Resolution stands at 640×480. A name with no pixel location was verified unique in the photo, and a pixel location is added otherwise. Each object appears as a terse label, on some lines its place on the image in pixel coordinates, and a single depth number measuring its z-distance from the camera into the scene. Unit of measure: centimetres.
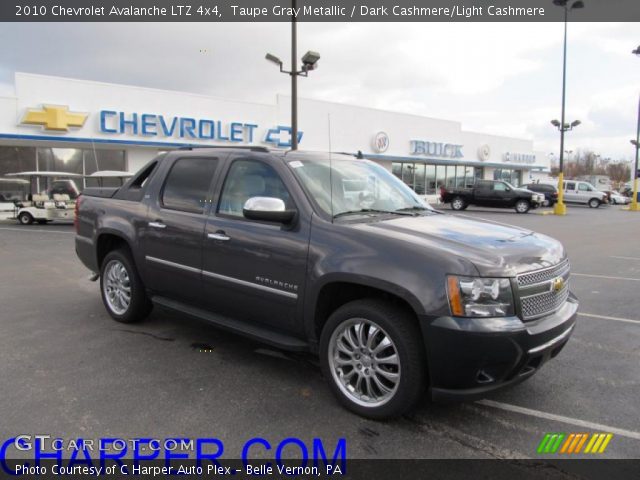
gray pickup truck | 303
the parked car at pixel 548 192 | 3456
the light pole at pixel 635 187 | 3253
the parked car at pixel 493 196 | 2712
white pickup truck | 3484
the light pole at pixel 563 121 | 2345
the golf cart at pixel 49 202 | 1745
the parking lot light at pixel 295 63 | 1334
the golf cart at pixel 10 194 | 2041
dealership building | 1897
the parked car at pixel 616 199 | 4002
